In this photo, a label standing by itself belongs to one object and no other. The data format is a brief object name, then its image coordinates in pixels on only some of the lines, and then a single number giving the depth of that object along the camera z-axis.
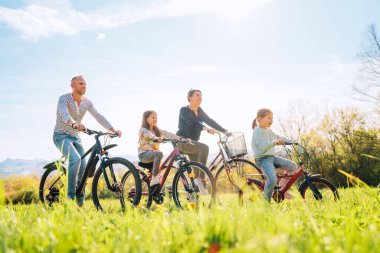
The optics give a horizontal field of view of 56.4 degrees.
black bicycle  5.44
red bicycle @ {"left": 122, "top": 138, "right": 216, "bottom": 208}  5.79
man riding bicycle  5.64
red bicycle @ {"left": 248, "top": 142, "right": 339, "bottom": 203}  5.61
